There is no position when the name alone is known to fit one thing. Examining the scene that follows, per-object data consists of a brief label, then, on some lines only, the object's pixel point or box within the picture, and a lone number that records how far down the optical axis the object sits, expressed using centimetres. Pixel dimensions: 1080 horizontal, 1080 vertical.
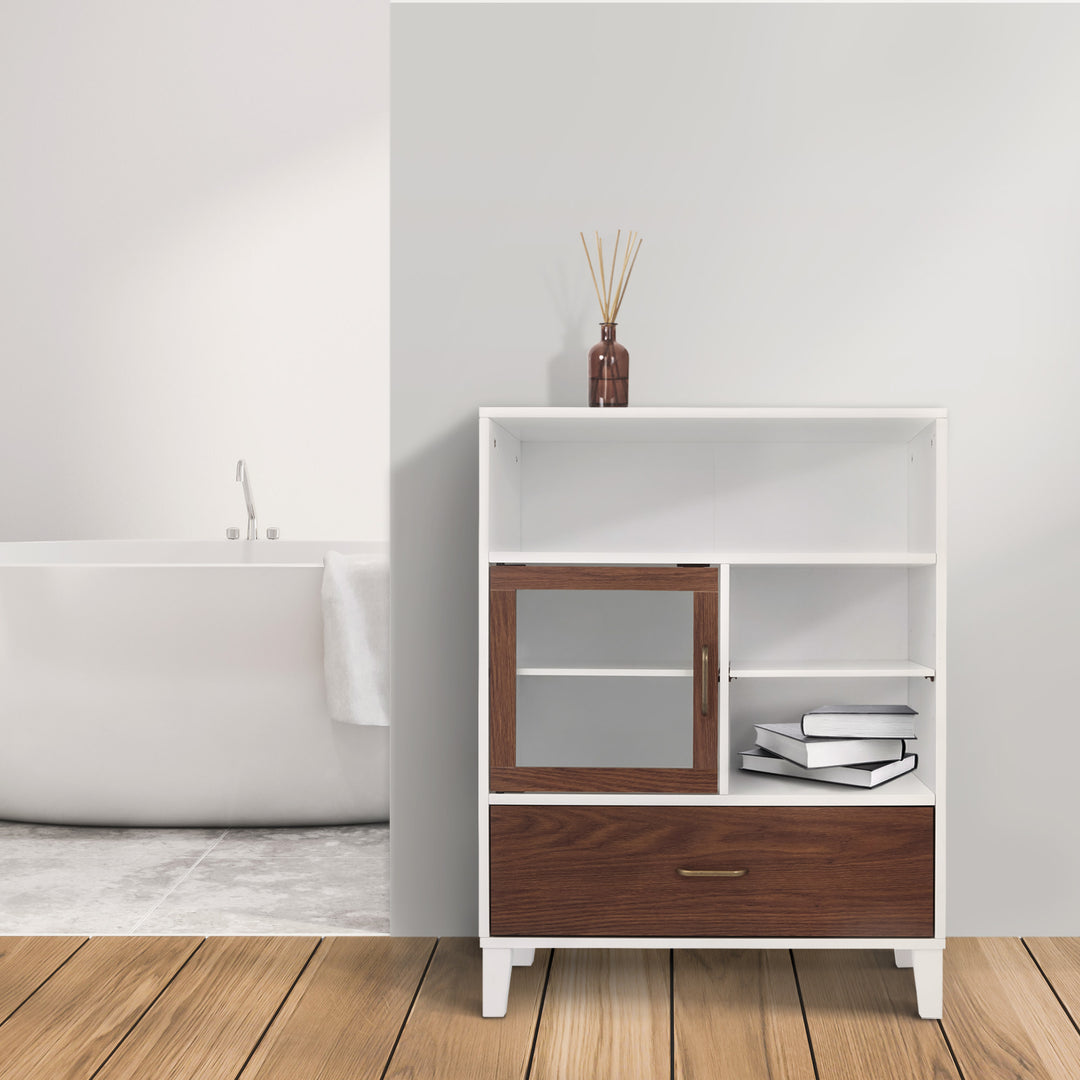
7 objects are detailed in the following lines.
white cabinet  155
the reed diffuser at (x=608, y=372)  171
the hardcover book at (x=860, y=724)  165
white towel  238
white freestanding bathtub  246
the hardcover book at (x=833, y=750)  163
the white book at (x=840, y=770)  161
